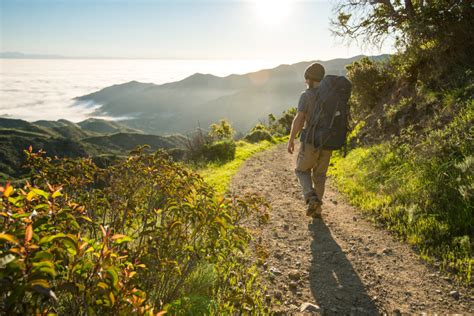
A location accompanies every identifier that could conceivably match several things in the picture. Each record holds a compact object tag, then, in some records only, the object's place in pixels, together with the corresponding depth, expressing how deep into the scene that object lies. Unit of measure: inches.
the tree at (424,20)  358.6
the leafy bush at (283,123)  1520.8
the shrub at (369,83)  529.7
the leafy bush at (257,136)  1067.3
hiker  222.2
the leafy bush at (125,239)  49.5
